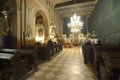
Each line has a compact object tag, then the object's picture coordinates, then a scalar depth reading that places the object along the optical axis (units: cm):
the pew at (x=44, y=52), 369
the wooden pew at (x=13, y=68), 178
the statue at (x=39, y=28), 672
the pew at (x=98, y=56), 187
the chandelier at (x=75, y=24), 664
